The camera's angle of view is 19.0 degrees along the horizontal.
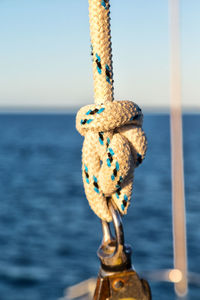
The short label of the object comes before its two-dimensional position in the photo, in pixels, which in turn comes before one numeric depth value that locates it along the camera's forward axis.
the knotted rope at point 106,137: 0.35
